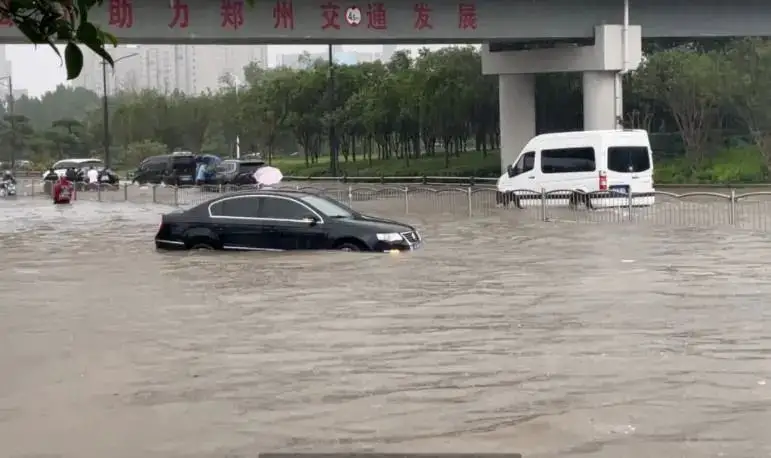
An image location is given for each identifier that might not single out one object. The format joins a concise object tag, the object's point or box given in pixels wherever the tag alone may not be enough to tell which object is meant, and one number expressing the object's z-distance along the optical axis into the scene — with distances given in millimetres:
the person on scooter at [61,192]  40750
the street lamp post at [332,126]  59069
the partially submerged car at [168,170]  52688
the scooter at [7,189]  49906
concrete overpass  33719
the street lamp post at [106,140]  62594
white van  26688
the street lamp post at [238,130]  72719
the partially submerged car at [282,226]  17906
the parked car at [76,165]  60112
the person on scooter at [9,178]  50969
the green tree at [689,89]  47094
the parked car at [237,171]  45562
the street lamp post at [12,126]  79812
